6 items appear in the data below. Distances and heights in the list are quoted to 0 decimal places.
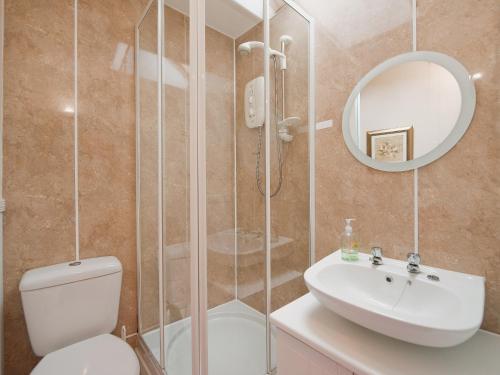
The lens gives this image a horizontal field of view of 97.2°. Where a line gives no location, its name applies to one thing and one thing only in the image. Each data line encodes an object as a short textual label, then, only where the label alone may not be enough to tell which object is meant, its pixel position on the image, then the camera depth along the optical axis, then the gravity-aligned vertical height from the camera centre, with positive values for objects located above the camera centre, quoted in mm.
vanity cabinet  626 -529
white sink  536 -358
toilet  1034 -728
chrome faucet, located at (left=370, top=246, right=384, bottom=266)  957 -312
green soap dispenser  1021 -290
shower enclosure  994 +52
